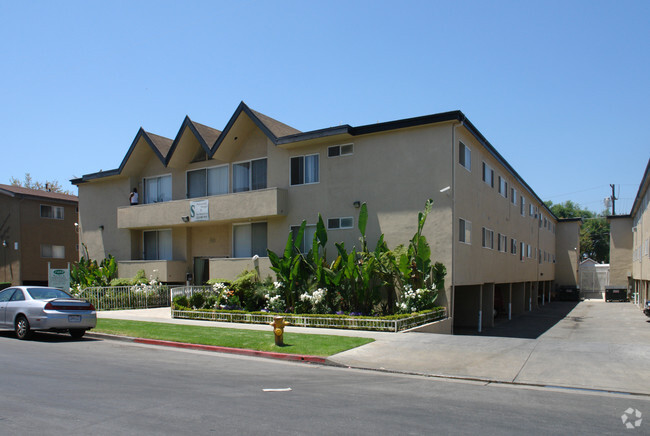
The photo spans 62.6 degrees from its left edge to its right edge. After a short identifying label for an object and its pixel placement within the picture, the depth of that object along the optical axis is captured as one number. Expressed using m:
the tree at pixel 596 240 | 82.06
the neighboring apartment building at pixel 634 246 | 30.19
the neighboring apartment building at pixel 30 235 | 35.38
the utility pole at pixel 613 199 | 68.84
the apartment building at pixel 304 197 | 19.36
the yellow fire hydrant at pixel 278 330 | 13.11
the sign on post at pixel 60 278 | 20.91
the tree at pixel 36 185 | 59.02
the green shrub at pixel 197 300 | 20.89
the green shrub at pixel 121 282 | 25.64
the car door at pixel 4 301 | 14.90
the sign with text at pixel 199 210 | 24.41
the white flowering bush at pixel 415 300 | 18.02
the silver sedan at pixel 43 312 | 14.09
